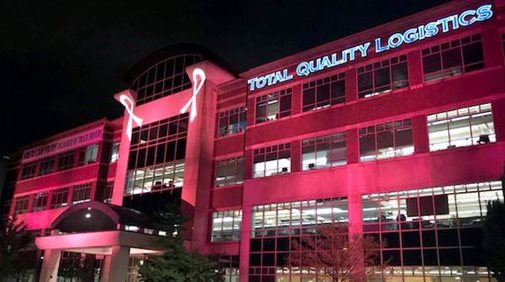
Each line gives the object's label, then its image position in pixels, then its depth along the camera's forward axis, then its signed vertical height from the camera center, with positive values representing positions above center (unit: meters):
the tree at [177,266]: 30.73 +1.04
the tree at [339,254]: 27.05 +2.00
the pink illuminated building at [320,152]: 28.34 +9.43
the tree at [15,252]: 47.72 +2.48
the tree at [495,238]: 23.02 +2.76
